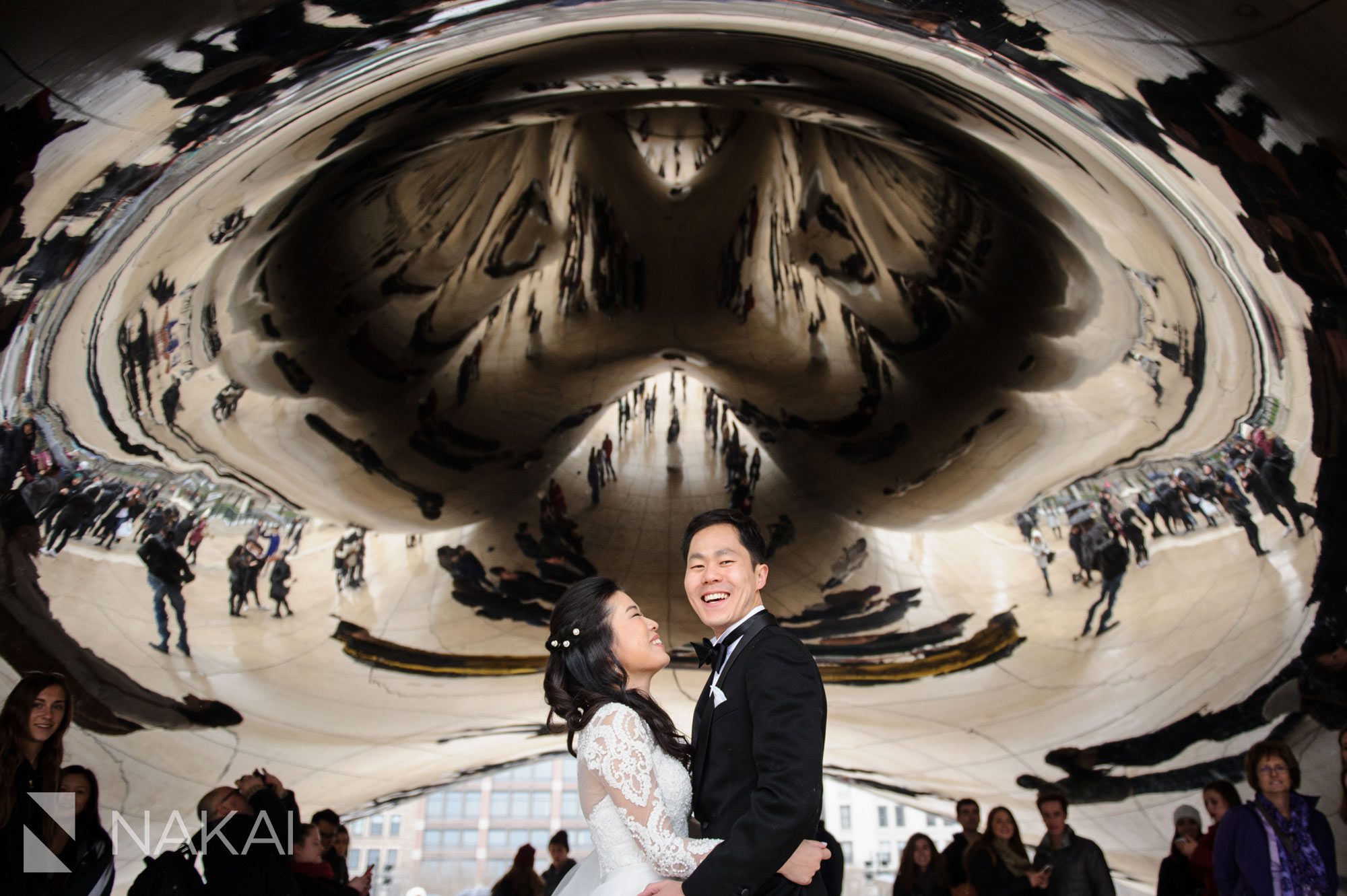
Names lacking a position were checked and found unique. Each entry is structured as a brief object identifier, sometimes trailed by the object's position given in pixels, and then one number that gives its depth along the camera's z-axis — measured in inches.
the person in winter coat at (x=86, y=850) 133.4
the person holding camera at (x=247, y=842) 146.4
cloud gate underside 115.2
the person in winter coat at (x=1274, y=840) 146.9
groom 73.6
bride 79.6
